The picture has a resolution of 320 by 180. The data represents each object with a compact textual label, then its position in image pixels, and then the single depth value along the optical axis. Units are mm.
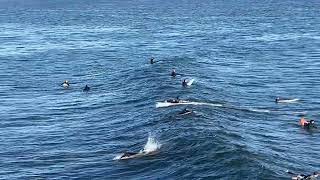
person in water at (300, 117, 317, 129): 56769
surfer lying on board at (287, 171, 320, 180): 41475
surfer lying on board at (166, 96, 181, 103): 62969
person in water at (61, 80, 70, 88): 80312
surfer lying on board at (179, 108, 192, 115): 58188
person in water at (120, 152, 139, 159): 47906
